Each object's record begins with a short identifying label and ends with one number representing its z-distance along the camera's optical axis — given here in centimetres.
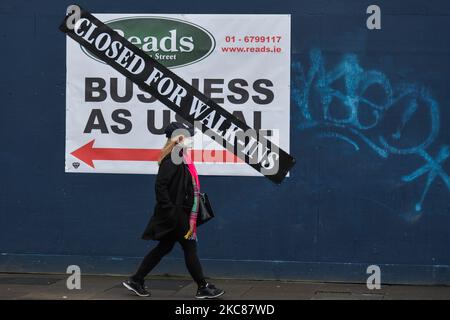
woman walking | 1897
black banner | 2164
